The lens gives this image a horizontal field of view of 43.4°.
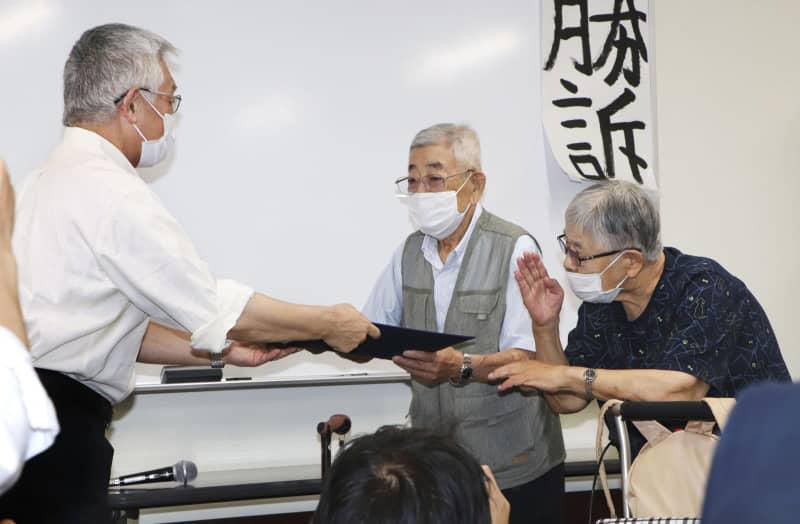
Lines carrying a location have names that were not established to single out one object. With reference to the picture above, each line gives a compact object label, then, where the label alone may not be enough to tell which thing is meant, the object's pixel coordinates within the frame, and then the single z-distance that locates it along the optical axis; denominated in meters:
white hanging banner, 3.93
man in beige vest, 2.76
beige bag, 1.80
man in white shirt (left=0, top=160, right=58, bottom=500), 0.83
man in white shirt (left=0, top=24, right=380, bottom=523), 1.99
